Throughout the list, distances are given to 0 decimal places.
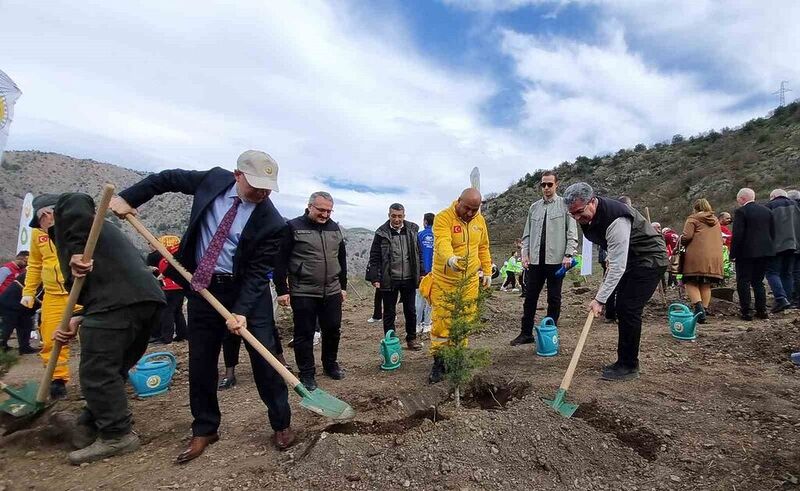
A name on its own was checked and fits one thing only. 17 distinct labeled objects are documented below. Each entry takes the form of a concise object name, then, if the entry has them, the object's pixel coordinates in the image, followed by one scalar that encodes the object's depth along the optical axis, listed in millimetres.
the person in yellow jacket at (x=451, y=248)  4348
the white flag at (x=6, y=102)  5871
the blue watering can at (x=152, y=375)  4527
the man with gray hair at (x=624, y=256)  4031
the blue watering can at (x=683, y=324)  5742
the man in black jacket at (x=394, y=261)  5969
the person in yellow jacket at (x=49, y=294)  4371
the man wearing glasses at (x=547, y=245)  5309
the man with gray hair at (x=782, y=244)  6656
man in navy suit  2998
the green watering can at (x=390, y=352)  5180
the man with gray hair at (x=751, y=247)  6418
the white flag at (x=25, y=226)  8312
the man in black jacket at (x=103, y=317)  3033
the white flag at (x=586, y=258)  9366
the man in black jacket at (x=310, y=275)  4500
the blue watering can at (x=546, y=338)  5238
